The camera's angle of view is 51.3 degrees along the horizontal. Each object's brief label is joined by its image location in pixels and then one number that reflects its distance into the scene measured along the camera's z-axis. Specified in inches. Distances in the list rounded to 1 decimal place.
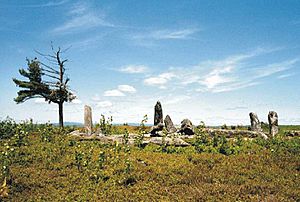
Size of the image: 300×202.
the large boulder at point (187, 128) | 1015.0
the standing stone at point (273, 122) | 1169.4
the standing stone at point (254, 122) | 1200.1
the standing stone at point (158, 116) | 1061.1
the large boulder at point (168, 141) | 771.4
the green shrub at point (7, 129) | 941.2
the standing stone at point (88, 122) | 1033.6
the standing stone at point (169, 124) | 1079.5
